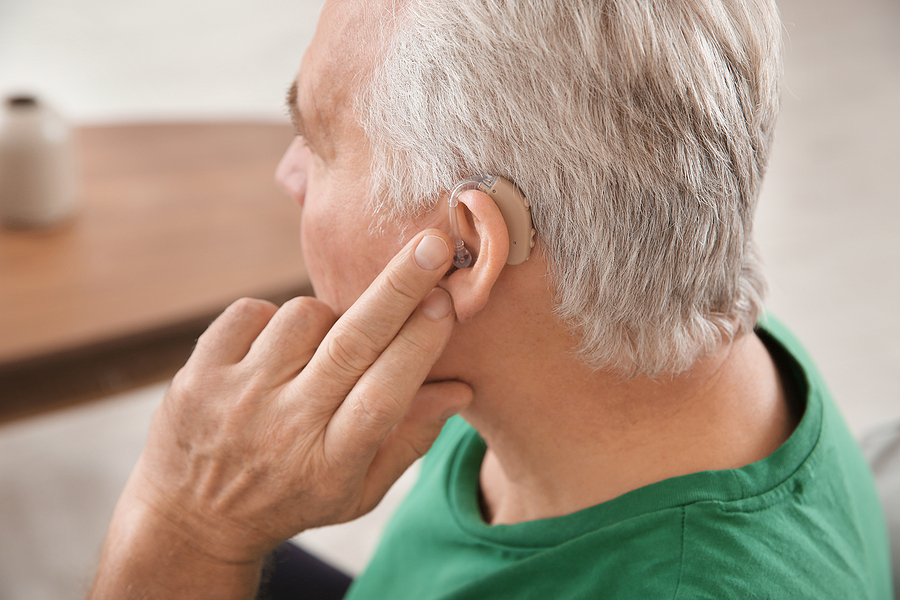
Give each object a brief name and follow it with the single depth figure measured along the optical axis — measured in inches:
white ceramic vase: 64.8
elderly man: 30.0
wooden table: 56.6
